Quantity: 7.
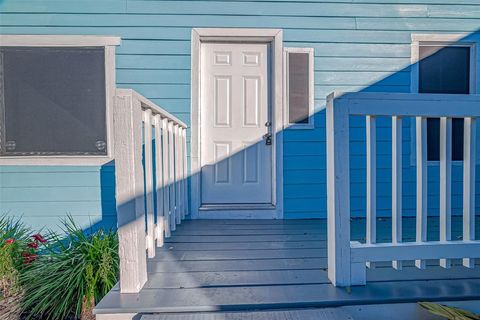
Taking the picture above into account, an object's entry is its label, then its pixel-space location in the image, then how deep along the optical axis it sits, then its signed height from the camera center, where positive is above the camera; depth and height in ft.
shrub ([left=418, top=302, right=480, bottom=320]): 4.47 -2.34
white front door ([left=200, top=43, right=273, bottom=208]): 11.47 +0.93
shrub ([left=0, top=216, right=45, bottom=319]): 7.73 -3.03
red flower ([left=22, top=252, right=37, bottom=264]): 8.71 -2.85
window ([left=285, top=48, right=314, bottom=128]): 11.21 +2.22
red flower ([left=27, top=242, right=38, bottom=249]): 8.94 -2.59
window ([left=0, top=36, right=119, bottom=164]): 10.84 +1.96
